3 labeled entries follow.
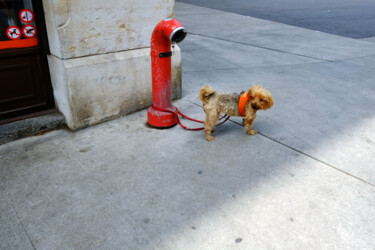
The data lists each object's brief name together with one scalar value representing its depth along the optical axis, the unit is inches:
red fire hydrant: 128.2
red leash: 148.8
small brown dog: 130.8
